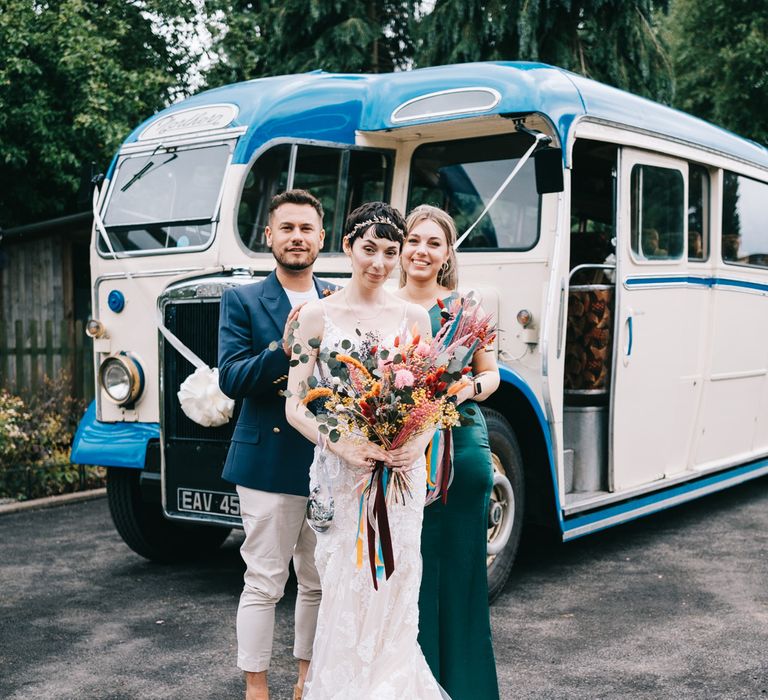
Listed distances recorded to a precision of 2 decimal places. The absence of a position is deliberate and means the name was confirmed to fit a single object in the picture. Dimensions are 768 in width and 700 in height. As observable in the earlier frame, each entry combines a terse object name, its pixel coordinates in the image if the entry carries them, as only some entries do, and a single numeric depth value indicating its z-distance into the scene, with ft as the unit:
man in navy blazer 12.26
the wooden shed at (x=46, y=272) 42.50
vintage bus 17.56
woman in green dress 12.16
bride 10.77
